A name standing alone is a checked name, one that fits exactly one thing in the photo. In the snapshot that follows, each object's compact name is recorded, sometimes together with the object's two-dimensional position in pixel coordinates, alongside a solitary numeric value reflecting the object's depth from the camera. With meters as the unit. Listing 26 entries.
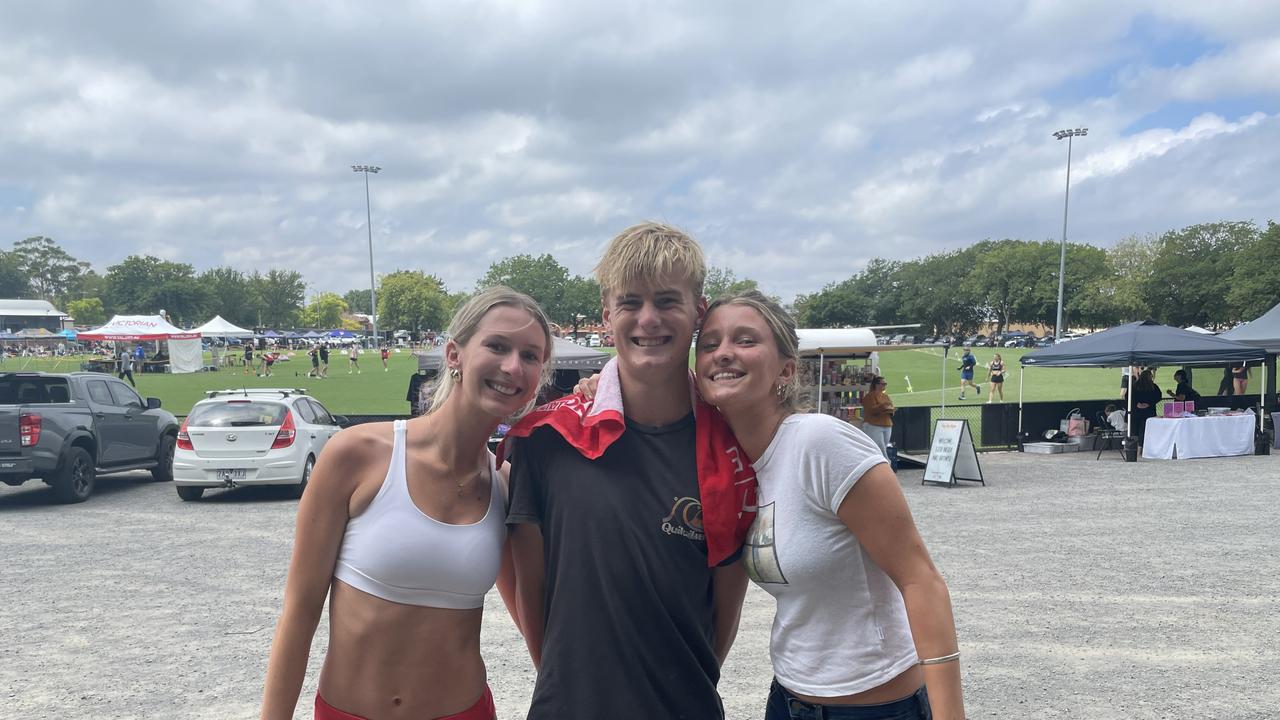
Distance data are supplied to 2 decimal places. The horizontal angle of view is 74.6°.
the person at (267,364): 43.67
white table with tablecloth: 16.09
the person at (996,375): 29.34
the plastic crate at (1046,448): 17.30
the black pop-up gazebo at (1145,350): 15.45
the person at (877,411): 13.88
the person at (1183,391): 18.72
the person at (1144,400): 17.27
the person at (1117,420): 17.39
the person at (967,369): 32.94
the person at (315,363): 41.41
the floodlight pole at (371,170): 75.00
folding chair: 17.66
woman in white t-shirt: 1.92
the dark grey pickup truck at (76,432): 10.68
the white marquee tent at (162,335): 39.97
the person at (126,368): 36.56
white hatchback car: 11.27
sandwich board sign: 12.90
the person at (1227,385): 21.09
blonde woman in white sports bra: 2.03
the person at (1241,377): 21.44
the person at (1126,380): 16.72
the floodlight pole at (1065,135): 62.12
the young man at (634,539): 1.91
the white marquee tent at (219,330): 46.46
